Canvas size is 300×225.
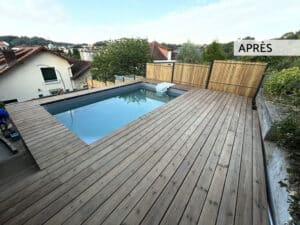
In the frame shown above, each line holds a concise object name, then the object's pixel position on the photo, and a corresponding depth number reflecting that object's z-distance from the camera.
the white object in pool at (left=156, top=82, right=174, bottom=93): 6.27
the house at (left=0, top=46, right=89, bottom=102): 8.62
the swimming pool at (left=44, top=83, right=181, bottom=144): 4.30
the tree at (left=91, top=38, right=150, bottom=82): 12.52
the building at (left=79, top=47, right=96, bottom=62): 23.03
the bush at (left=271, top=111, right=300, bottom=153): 1.51
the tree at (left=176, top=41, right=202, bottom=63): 16.57
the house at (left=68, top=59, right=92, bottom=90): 14.03
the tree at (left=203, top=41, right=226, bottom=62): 12.68
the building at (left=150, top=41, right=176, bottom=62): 20.64
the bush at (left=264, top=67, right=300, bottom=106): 2.82
